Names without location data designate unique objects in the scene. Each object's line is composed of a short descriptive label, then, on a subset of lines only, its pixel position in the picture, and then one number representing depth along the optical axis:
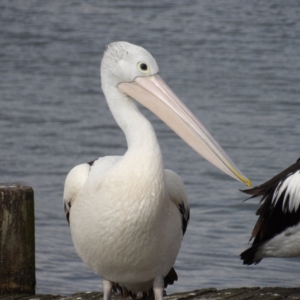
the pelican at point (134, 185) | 6.57
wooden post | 8.20
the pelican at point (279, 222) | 9.45
